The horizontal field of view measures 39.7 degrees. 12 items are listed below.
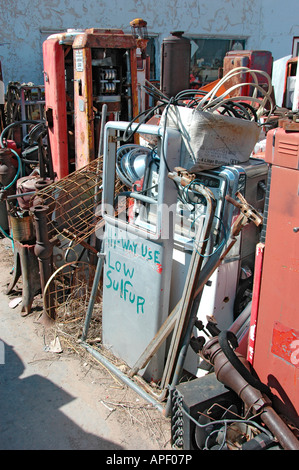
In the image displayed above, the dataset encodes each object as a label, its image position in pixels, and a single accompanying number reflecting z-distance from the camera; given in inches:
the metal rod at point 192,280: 99.0
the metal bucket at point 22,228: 164.7
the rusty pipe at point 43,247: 148.8
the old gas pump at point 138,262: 111.0
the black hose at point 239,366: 89.3
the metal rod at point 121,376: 117.6
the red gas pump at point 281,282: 83.0
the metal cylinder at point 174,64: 249.0
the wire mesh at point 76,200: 154.1
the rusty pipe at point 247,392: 82.7
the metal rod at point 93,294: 138.8
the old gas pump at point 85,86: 178.1
